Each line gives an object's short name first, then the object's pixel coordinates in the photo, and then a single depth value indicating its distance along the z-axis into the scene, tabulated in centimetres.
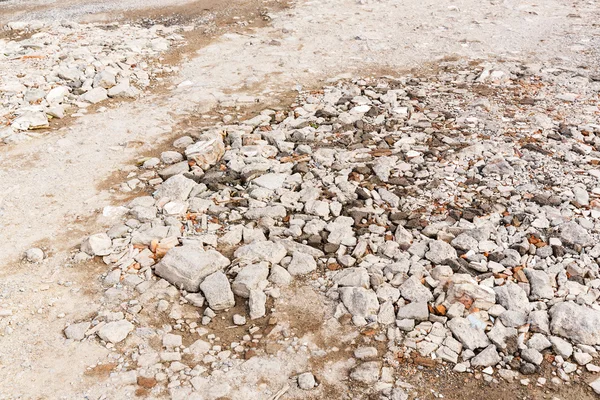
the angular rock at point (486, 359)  362
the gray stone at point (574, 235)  453
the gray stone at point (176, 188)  552
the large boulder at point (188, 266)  436
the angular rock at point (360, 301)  404
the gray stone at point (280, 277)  438
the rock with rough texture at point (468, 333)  372
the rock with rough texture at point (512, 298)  397
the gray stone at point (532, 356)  358
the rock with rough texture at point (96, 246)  474
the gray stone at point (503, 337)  369
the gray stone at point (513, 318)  385
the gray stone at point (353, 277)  425
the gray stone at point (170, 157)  627
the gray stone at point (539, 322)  378
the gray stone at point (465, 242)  460
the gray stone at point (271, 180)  563
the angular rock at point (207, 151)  616
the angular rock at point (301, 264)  448
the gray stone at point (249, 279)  429
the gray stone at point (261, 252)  457
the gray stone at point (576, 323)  370
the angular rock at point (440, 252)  448
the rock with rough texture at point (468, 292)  403
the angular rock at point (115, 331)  388
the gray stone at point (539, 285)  405
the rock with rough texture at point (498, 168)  565
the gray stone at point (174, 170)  598
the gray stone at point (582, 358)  357
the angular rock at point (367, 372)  356
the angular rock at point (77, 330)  392
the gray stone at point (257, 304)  411
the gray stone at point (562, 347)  361
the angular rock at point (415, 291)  410
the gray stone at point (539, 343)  367
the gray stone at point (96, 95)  782
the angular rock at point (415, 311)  395
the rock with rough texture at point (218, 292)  419
